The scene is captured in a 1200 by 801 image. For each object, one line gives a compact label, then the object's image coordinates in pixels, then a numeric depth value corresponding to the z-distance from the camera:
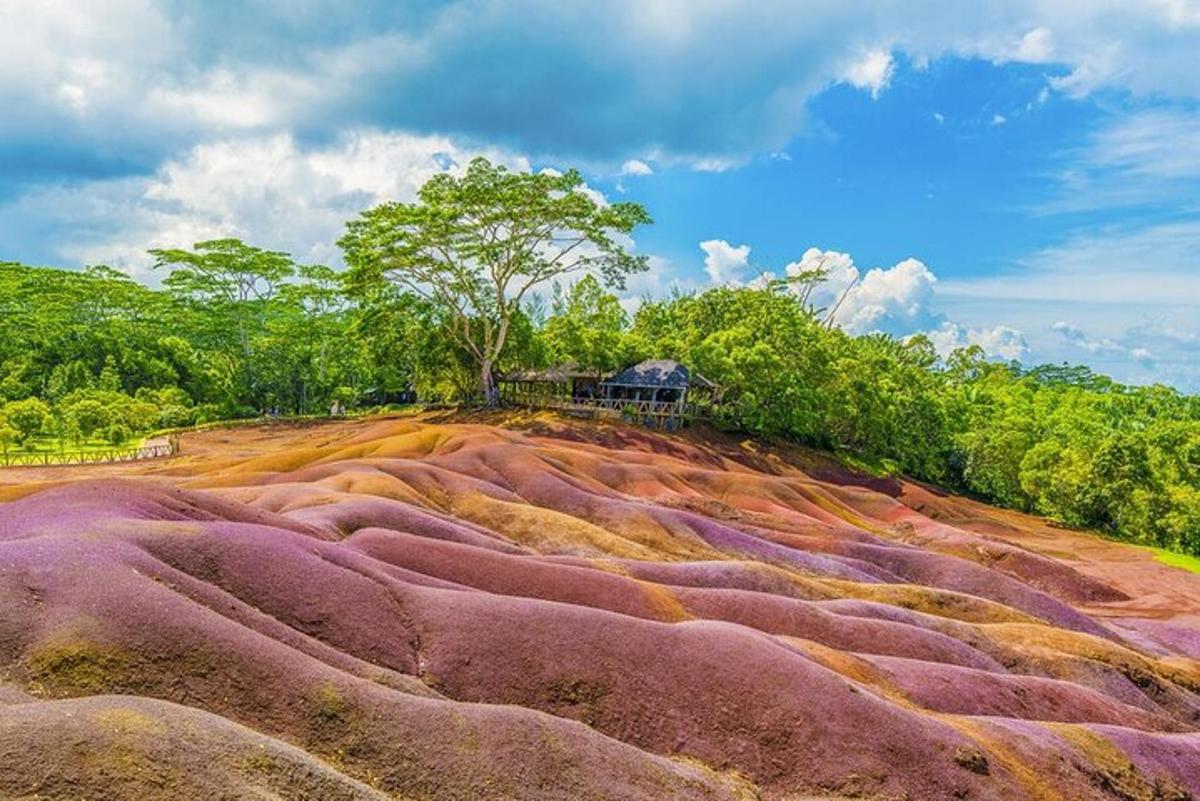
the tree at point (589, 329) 84.31
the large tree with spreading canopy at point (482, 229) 68.62
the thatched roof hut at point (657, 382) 82.94
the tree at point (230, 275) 93.81
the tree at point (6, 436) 56.44
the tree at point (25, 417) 60.53
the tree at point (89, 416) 64.44
